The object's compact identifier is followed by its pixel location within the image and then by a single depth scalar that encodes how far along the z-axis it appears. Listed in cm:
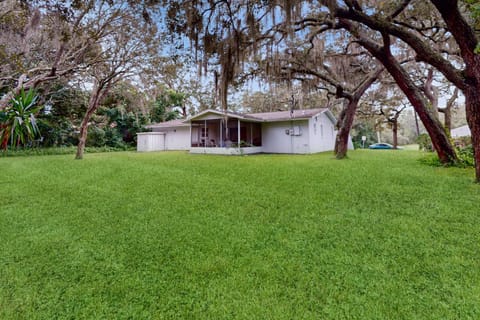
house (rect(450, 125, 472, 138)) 1712
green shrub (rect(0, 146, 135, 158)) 1465
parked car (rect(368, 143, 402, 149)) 2477
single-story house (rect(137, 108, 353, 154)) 1417
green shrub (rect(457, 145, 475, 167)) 713
